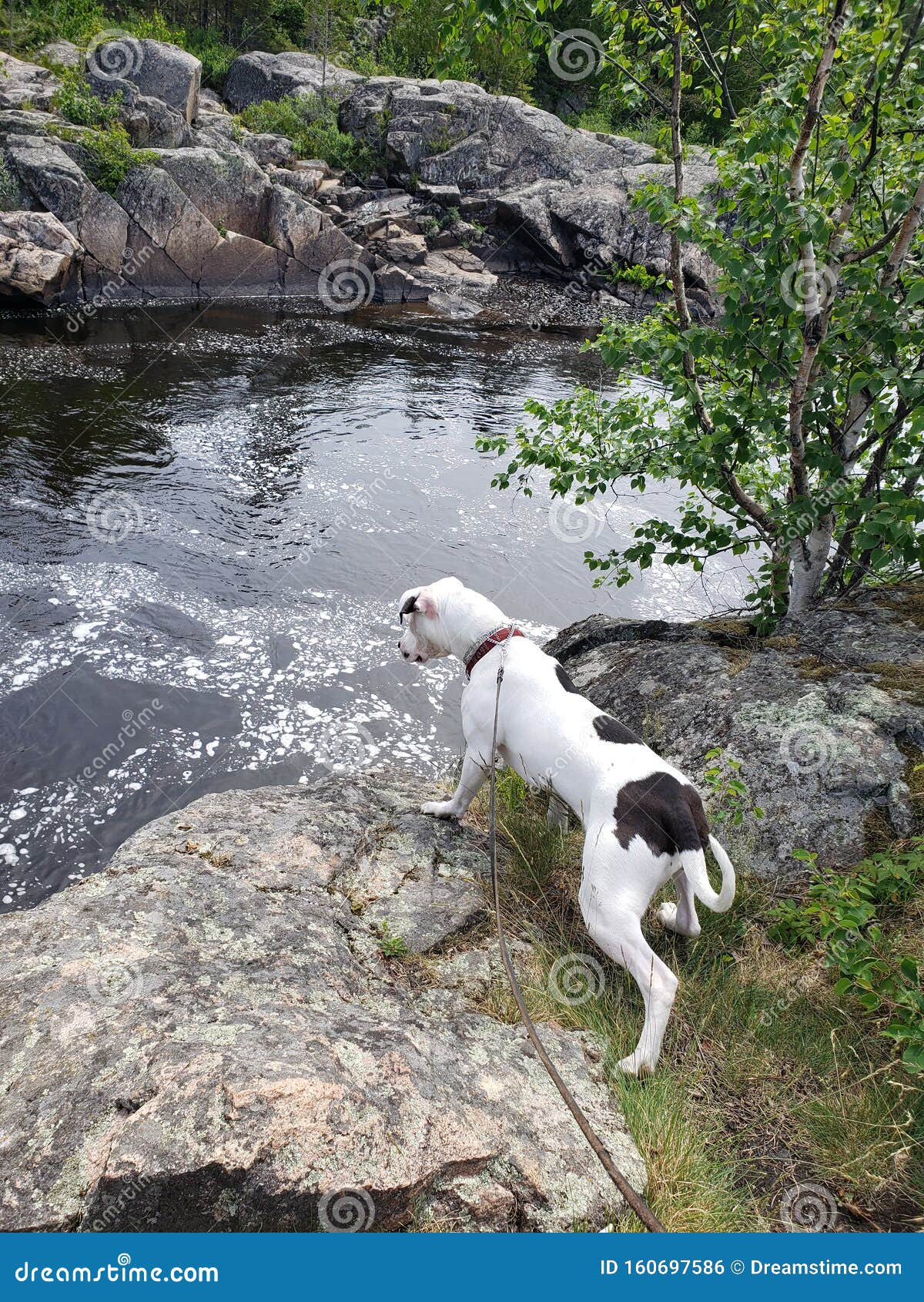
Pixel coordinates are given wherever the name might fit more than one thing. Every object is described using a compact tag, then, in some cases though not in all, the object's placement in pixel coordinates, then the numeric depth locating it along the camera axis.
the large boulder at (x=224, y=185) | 23.64
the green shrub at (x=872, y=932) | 2.49
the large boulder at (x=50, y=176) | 20.05
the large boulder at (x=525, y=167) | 30.83
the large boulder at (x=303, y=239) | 25.08
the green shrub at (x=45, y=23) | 28.78
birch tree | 3.98
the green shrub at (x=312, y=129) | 32.19
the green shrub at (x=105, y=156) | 21.66
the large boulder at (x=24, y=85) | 22.66
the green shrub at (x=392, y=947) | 3.36
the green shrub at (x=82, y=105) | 22.78
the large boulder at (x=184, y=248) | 21.91
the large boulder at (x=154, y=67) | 26.47
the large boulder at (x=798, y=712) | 3.82
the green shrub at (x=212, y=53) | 35.66
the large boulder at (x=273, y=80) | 34.81
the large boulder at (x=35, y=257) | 18.19
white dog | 3.13
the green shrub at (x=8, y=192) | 19.59
